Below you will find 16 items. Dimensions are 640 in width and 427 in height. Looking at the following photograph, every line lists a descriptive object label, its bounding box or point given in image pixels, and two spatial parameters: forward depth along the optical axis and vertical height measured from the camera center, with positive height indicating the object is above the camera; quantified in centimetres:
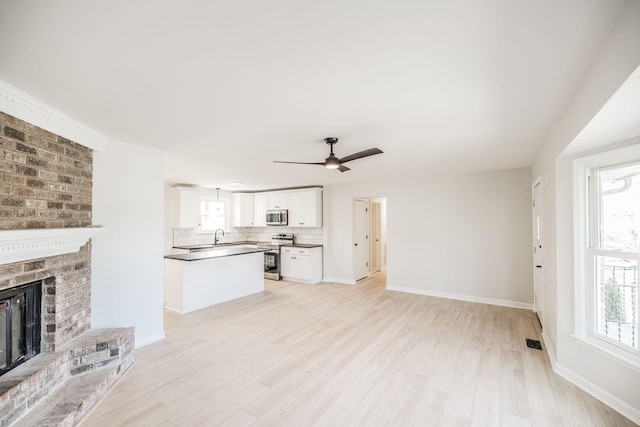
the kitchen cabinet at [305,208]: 664 +20
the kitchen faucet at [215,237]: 760 -60
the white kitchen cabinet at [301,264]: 644 -118
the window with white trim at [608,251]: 213 -30
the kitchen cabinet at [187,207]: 655 +21
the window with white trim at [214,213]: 734 +8
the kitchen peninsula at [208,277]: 442 -111
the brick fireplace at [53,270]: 190 -45
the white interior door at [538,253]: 367 -55
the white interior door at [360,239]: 651 -57
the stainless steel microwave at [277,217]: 701 -3
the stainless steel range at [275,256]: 690 -105
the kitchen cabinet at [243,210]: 776 +17
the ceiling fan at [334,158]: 286 +65
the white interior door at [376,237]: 776 -64
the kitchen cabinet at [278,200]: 710 +42
